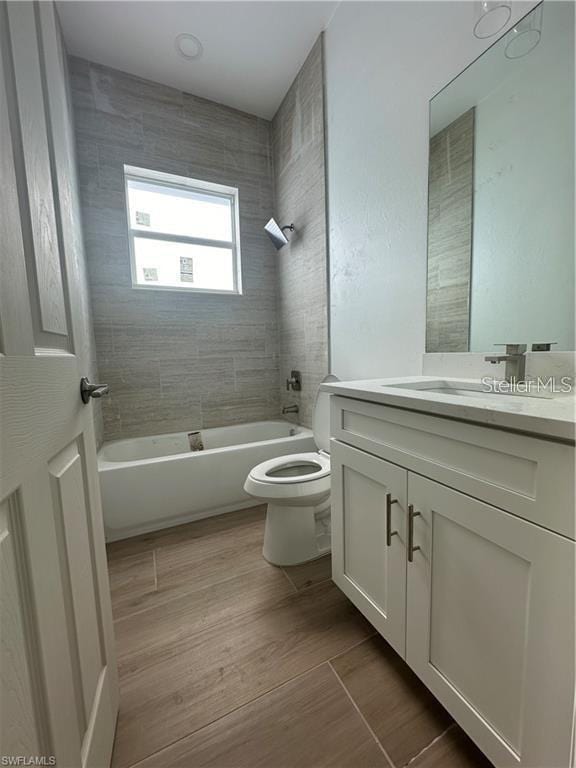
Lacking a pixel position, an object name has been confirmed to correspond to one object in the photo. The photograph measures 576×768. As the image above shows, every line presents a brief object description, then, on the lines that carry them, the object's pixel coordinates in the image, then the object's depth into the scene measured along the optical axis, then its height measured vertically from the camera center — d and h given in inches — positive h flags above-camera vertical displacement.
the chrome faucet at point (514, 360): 37.0 -1.7
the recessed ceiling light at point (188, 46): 71.8 +75.3
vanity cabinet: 20.2 -18.9
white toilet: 52.9 -29.0
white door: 15.1 -5.7
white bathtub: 65.7 -28.9
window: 90.5 +39.2
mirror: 34.8 +20.3
